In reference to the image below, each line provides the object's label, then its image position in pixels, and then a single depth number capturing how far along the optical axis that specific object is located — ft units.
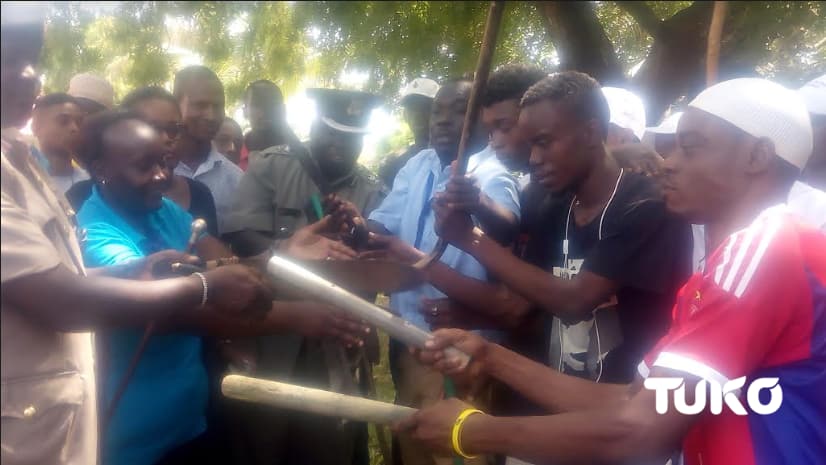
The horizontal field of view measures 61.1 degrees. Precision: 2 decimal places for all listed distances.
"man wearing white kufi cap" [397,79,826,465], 5.39
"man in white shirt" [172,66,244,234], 10.76
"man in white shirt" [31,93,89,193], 11.65
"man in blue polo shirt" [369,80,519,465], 9.15
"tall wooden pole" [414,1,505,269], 5.24
